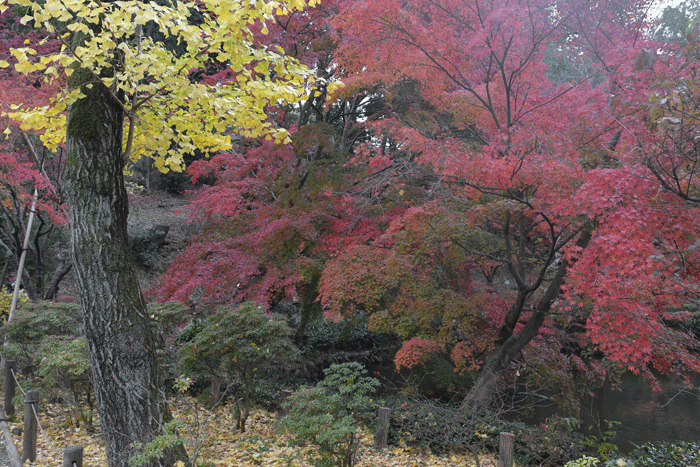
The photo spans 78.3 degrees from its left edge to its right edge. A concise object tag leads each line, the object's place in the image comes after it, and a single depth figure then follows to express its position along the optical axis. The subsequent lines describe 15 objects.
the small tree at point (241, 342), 5.57
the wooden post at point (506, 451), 4.12
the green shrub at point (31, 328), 6.44
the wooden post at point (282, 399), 6.06
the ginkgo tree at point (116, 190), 3.45
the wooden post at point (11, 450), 3.85
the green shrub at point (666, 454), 4.92
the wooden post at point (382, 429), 5.32
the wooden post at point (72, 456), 3.39
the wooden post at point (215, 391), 6.47
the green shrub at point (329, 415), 3.93
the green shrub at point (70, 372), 4.96
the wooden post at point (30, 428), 4.50
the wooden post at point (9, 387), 5.83
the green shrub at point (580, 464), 3.23
